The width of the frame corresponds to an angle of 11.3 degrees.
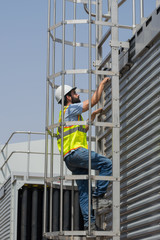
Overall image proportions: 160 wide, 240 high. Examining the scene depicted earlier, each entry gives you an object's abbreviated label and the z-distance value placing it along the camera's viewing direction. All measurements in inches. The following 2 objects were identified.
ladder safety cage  439.1
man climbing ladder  462.7
